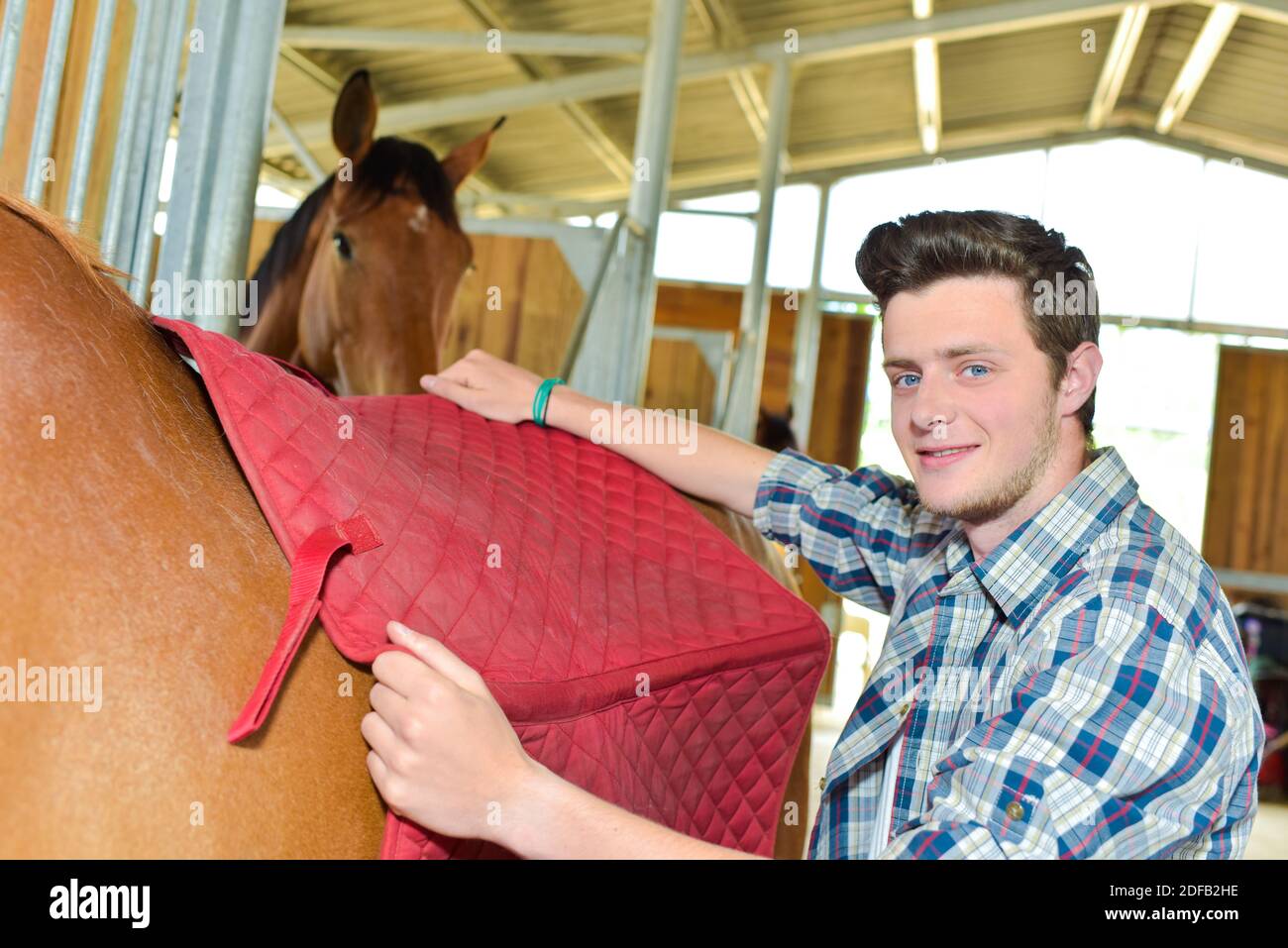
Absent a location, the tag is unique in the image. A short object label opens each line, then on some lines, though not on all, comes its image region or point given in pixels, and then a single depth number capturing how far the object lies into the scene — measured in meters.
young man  0.83
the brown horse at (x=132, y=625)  0.62
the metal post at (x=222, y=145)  1.53
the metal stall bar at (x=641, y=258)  3.89
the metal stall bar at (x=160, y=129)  1.45
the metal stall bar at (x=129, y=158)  1.42
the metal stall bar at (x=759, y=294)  6.68
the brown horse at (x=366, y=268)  3.14
